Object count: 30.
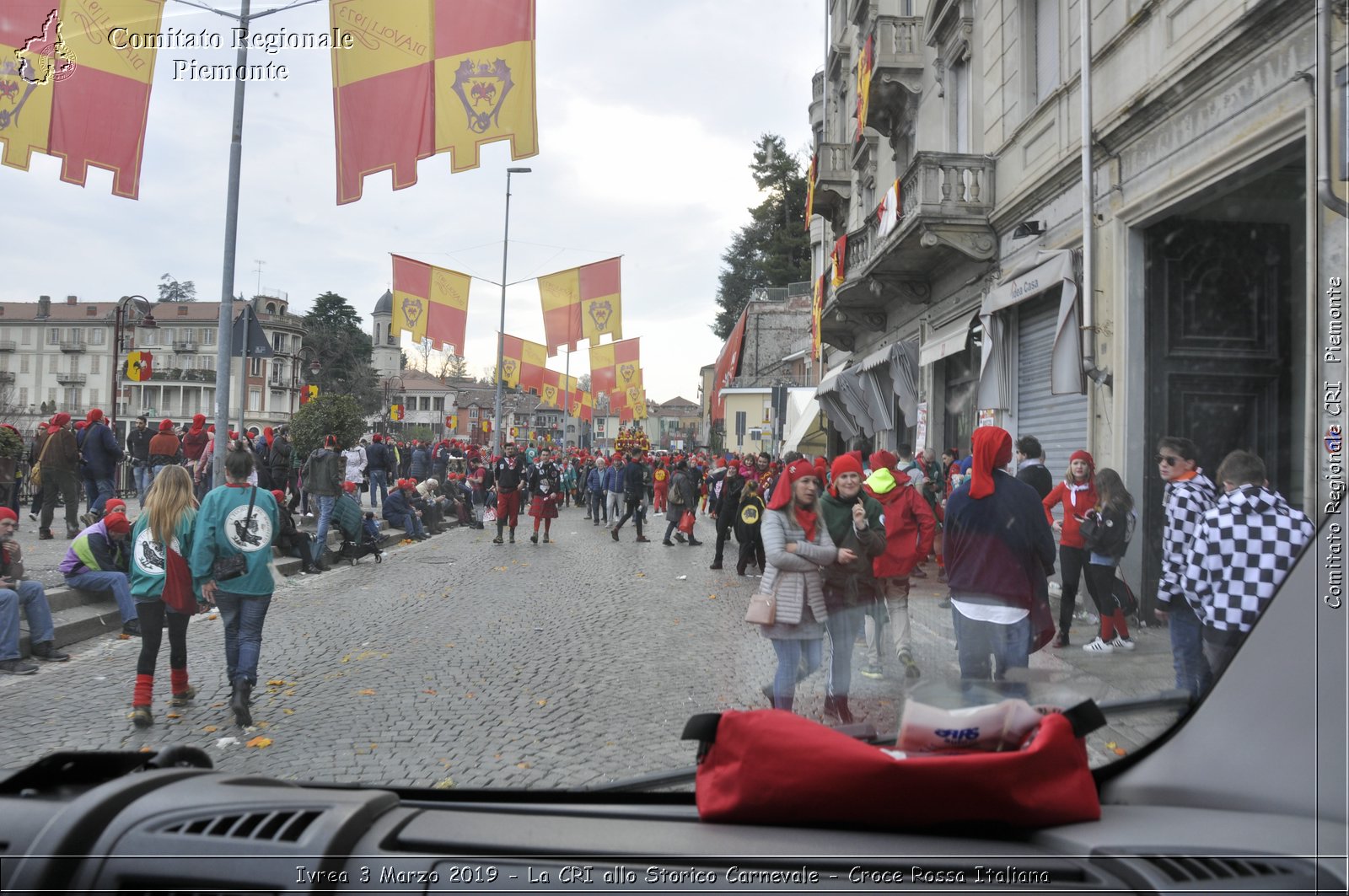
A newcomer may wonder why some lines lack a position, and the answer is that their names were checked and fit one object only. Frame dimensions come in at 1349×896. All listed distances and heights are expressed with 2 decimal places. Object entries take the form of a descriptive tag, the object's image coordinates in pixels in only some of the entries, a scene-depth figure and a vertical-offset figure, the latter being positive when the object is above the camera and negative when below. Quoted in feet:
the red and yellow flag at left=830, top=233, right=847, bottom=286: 65.31 +16.18
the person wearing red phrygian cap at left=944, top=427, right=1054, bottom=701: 16.69 -1.31
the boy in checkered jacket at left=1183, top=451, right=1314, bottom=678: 8.50 -0.54
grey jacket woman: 17.52 -1.72
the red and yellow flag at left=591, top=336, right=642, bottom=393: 103.60 +13.79
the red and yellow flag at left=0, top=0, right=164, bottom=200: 28.84 +12.31
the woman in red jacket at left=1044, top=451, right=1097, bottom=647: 26.05 -0.42
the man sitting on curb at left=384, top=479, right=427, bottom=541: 59.62 -2.22
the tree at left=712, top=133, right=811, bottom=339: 184.75 +54.67
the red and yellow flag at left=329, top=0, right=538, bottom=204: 30.78 +13.73
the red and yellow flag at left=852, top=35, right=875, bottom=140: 59.21 +26.85
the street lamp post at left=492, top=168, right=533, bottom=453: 104.96 +11.49
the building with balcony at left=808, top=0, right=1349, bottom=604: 23.08 +9.06
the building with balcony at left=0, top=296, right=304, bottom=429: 54.49 +7.75
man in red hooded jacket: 23.74 -1.24
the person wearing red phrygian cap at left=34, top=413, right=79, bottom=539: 42.91 +0.03
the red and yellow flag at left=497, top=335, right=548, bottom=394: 104.27 +13.35
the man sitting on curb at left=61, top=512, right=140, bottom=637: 25.85 -2.56
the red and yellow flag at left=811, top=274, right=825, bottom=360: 80.38 +15.84
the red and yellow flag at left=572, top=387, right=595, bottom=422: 152.03 +13.15
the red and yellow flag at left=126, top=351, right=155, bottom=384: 58.44 +6.64
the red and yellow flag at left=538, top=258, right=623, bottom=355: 76.07 +15.24
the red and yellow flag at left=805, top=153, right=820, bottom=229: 87.76 +29.10
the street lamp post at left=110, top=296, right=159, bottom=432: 62.95 +10.61
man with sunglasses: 8.91 -0.70
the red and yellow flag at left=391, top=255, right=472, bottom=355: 68.54 +13.21
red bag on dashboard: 5.23 -1.68
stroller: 45.39 -2.69
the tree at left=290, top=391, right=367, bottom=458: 63.21 +3.77
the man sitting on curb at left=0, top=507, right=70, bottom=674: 20.65 -3.07
